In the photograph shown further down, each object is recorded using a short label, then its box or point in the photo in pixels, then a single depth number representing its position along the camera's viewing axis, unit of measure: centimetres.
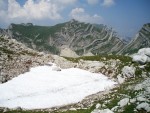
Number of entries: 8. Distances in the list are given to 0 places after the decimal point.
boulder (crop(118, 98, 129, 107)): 2205
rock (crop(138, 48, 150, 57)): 4438
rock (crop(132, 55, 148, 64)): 4465
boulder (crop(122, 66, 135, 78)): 4138
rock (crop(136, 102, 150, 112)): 1952
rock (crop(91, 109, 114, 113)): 2055
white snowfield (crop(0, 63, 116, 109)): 3205
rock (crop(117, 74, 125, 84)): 4106
